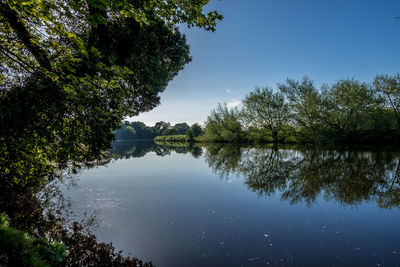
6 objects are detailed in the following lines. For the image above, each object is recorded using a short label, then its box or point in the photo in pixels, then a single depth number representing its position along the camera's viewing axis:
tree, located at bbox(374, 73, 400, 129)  26.89
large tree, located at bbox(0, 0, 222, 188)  3.40
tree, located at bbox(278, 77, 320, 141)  28.39
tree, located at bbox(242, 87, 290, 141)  34.41
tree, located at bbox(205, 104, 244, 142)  41.97
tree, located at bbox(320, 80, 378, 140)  25.66
